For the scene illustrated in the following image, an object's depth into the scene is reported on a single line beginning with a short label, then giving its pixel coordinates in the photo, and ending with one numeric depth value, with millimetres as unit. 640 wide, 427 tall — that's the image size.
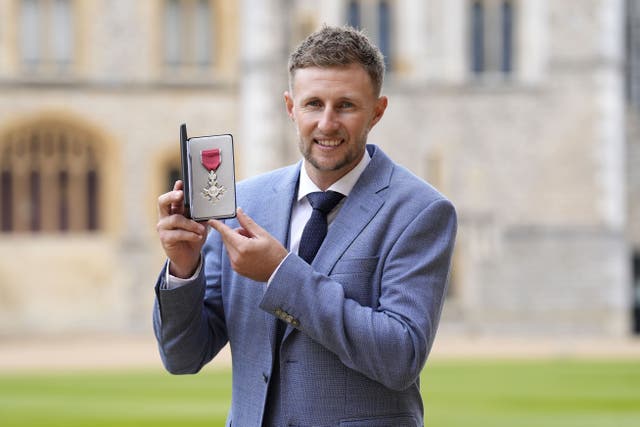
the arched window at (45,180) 24594
